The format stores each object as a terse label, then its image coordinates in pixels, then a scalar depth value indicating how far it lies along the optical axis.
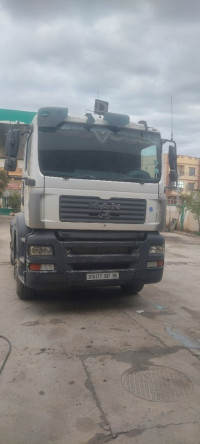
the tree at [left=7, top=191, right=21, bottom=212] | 26.24
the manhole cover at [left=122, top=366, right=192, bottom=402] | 3.27
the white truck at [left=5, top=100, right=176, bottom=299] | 5.09
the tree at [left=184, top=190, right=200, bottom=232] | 18.69
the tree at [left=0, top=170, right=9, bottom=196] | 21.80
